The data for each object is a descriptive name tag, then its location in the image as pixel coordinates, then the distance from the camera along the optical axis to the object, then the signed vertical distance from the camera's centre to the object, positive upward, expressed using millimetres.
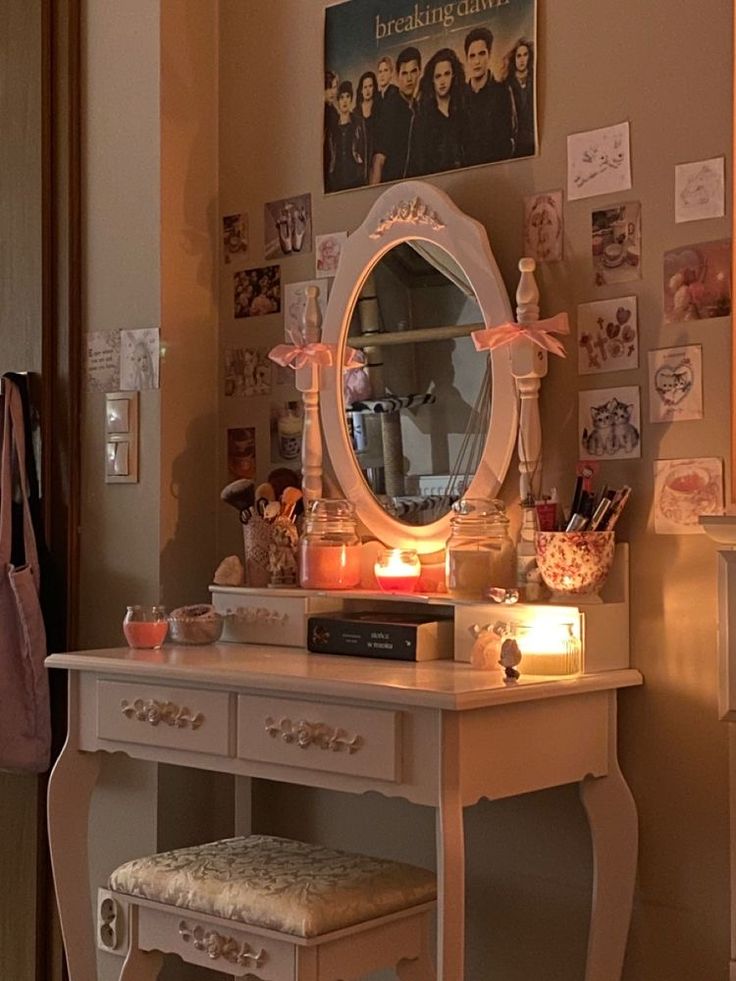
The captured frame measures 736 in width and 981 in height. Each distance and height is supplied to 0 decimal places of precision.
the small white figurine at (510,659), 1972 -214
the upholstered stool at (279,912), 1918 -582
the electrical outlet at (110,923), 2582 -783
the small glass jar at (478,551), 2184 -64
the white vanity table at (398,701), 1861 -279
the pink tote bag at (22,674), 2627 -313
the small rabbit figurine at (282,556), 2455 -79
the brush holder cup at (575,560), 2055 -74
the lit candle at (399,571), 2330 -103
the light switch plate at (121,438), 2656 +146
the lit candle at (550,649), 2029 -206
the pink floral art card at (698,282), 2037 +347
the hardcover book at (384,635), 2154 -200
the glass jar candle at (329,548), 2383 -64
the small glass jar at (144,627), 2381 -201
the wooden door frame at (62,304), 2740 +422
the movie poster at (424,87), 2299 +748
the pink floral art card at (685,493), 2039 +27
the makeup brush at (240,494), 2512 +33
